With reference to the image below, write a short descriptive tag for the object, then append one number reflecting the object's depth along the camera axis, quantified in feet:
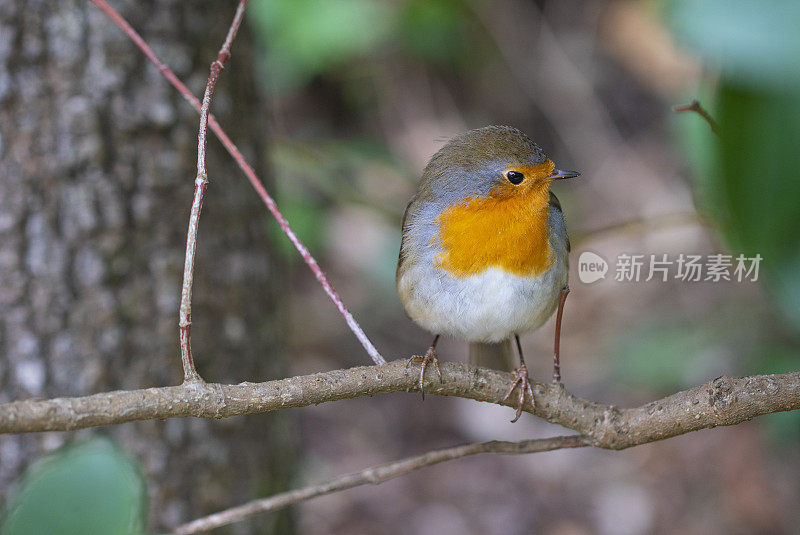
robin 13.90
